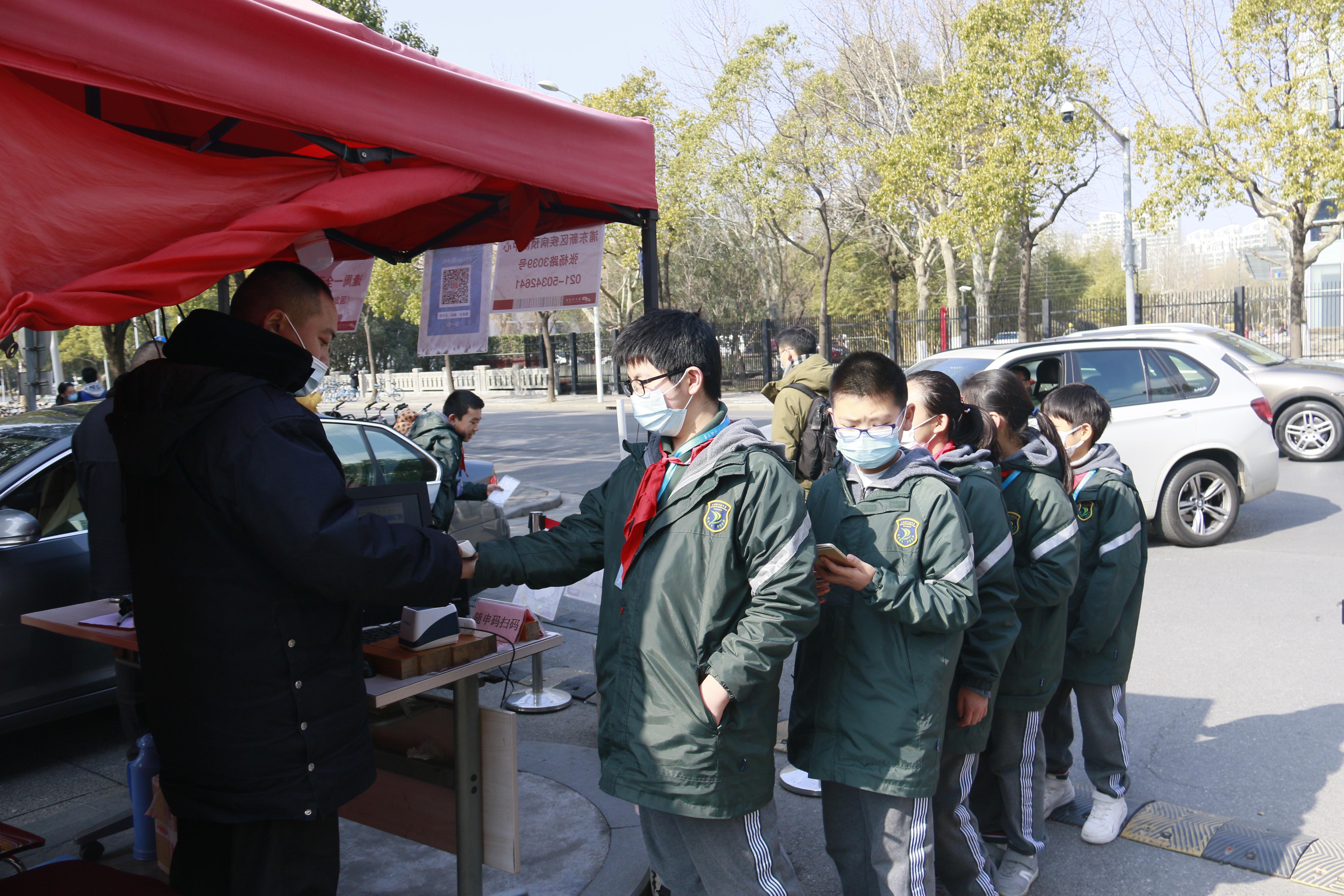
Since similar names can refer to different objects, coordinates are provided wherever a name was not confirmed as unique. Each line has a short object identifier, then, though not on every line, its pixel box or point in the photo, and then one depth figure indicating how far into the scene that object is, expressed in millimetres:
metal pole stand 4883
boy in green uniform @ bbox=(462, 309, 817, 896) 2197
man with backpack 5734
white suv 7578
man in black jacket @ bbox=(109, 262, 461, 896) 2045
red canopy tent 1973
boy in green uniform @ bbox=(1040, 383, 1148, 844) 3238
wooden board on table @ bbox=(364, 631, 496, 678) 2596
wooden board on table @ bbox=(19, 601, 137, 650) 3092
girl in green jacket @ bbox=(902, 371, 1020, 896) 2621
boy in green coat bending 5688
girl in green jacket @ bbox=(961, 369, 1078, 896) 2893
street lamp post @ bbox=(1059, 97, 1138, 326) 18844
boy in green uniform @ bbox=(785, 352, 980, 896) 2383
